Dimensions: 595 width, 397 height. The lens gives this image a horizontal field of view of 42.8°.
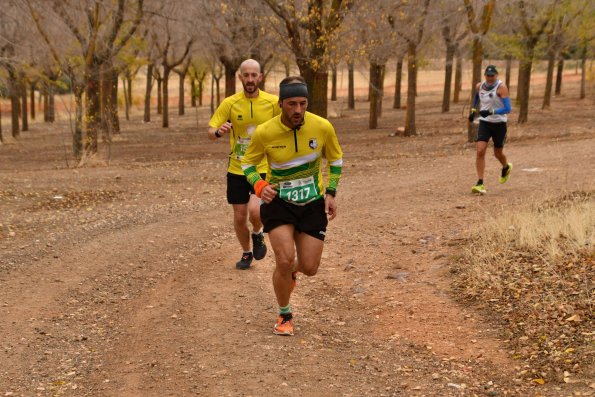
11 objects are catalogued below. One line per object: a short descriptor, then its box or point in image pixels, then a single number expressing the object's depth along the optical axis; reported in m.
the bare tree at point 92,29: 20.59
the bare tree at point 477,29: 20.73
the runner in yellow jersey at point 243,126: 7.65
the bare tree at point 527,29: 25.45
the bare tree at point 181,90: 46.08
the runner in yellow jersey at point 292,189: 6.00
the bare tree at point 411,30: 25.25
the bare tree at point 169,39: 31.41
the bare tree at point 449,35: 26.53
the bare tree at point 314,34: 18.39
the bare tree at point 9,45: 23.63
